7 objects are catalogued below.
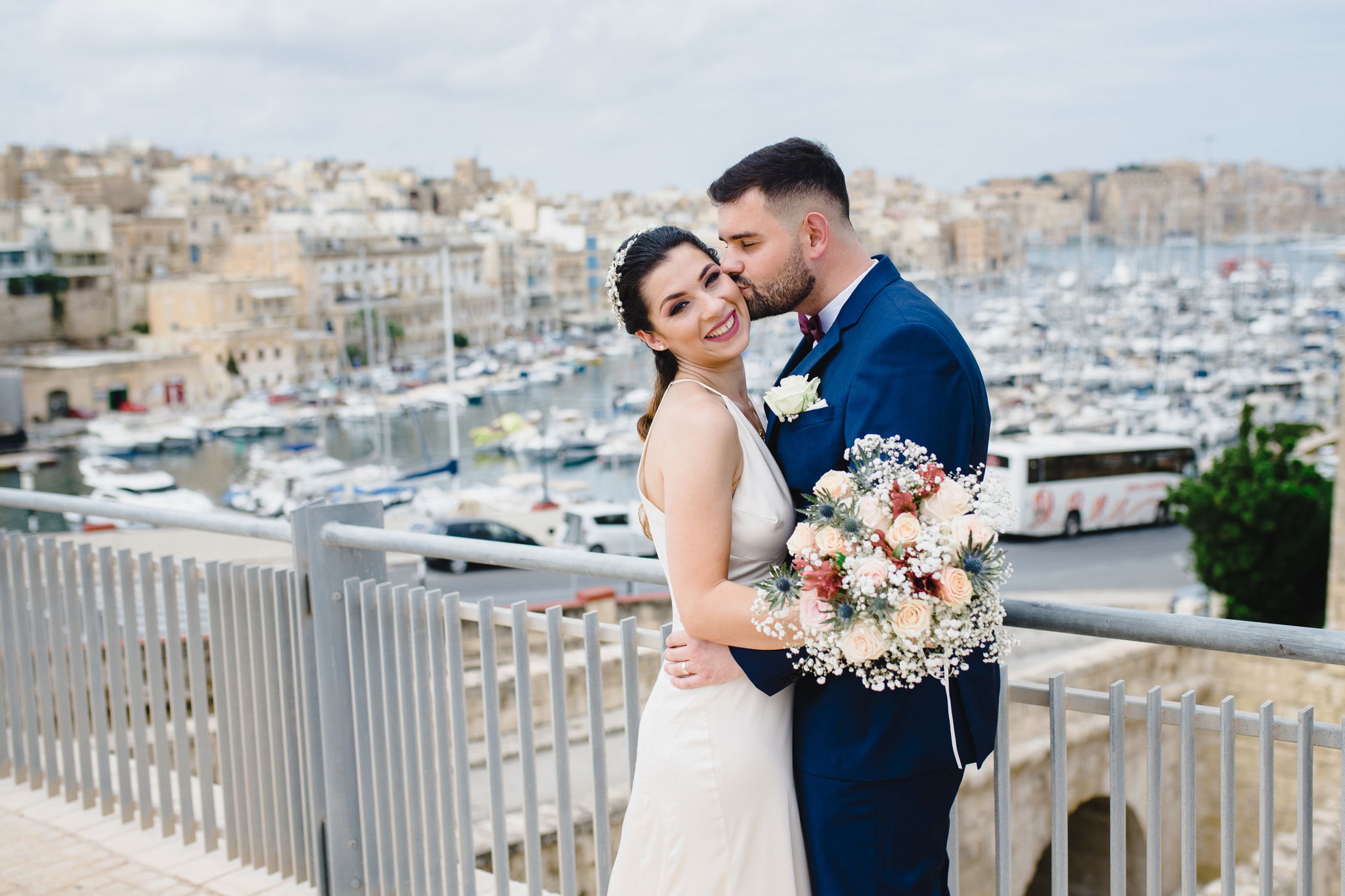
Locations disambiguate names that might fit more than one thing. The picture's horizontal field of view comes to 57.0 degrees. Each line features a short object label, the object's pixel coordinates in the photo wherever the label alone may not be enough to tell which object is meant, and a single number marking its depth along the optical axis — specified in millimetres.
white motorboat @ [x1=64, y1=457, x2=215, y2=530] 50219
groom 1589
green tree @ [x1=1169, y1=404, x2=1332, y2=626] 17984
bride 1688
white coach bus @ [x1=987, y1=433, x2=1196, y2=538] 33188
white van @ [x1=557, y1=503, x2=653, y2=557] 34188
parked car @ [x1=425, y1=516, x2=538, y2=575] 33522
